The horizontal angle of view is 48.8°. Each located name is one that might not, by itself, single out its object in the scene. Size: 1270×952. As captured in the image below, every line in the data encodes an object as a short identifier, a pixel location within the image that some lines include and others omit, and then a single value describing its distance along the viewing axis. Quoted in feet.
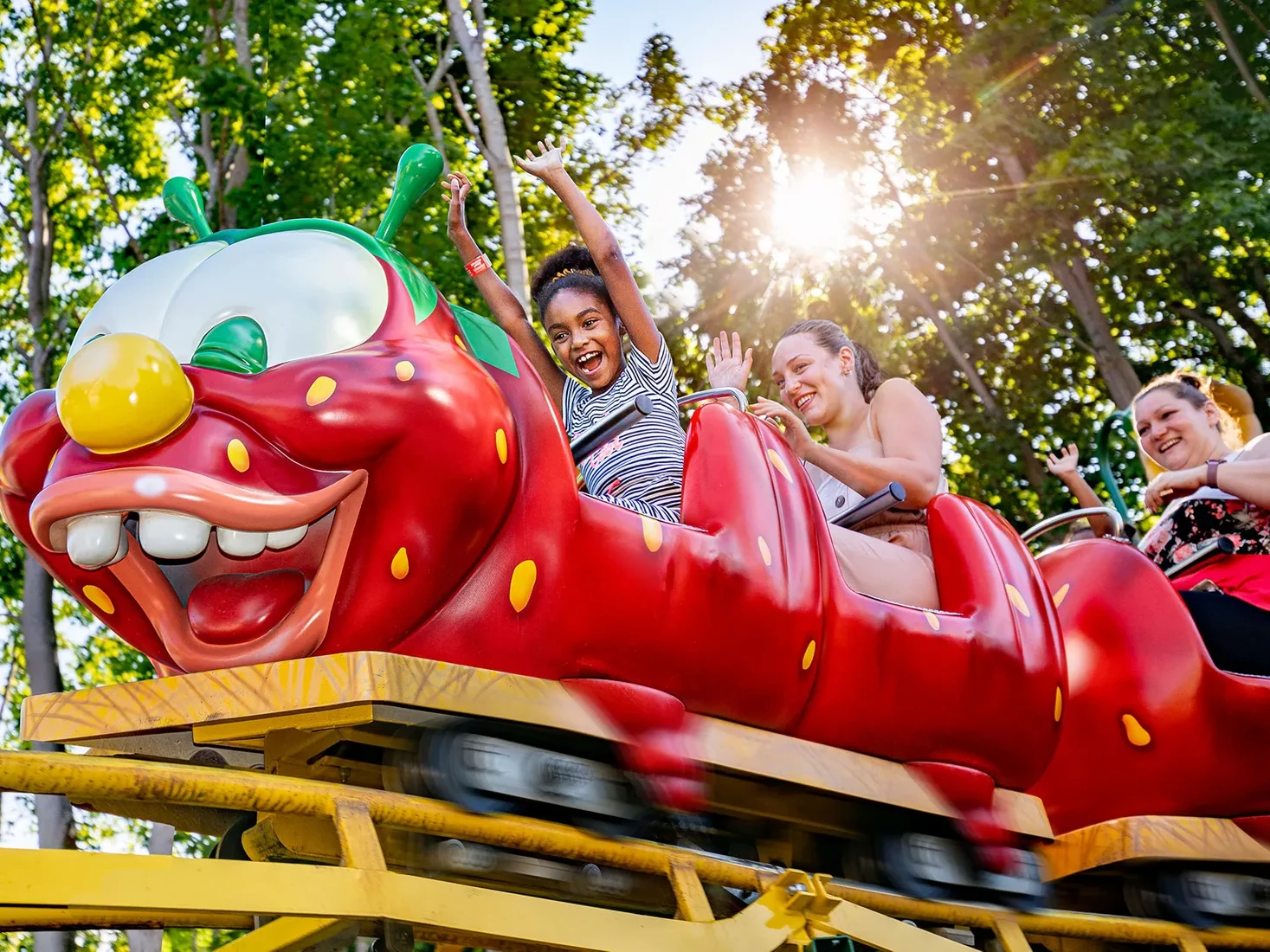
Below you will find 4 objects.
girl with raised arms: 11.31
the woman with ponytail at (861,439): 11.55
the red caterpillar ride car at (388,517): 8.11
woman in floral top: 12.83
